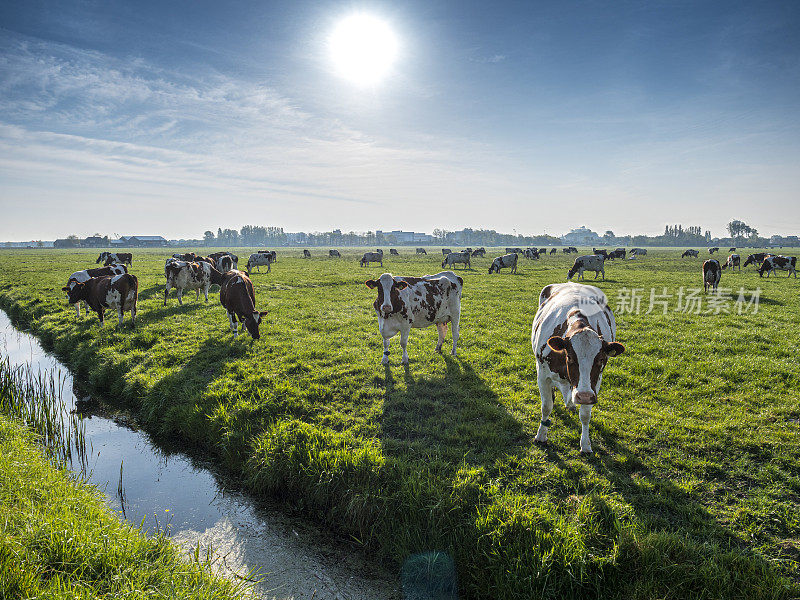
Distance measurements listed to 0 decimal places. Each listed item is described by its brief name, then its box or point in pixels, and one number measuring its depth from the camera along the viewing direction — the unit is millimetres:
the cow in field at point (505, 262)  37003
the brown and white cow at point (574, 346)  5090
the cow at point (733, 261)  39344
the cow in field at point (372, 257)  47594
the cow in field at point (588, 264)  30898
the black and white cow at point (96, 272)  18281
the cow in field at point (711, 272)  23173
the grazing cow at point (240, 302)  12320
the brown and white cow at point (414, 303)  9766
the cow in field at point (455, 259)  45138
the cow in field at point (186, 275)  18250
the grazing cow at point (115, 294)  14148
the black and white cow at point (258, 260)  38281
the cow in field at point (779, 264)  32969
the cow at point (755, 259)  43019
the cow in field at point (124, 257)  43138
